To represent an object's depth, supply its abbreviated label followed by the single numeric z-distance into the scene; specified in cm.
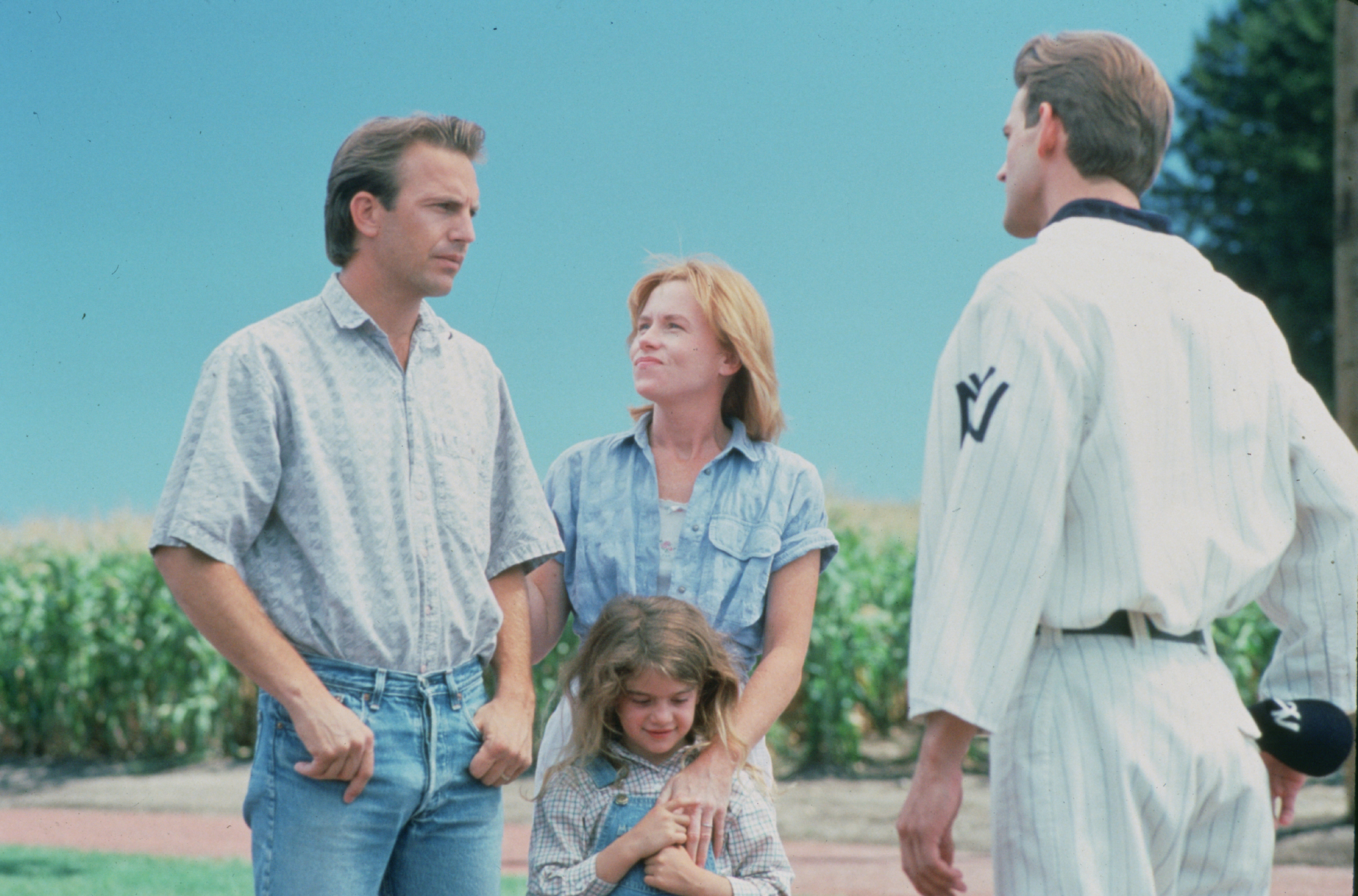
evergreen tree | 1559
